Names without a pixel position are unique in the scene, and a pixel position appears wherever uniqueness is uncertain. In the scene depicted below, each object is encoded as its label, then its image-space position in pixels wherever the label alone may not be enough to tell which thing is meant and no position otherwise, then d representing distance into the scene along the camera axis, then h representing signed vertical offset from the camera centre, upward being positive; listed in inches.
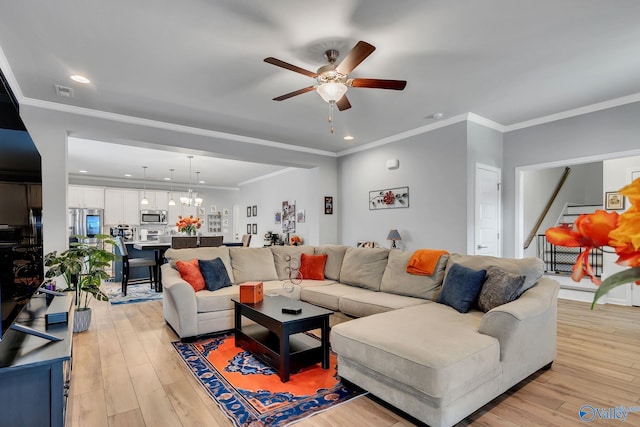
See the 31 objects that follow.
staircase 270.8 -34.3
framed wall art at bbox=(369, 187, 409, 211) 212.4 +9.0
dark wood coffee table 99.6 -43.2
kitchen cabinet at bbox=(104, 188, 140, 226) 366.0 +6.8
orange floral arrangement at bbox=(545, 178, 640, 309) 17.5 -1.5
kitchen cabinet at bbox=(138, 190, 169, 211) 392.2 +16.5
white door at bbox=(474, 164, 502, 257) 184.1 -0.3
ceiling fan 104.2 +43.2
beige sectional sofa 74.5 -33.8
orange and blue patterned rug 82.5 -49.7
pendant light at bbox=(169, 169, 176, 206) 352.2 +27.8
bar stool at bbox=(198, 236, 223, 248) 245.0 -20.8
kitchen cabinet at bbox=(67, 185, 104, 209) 345.4 +17.4
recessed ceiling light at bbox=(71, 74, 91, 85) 129.7 +53.0
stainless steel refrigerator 339.6 -8.0
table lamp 208.1 -15.0
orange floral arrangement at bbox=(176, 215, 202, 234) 270.5 -10.7
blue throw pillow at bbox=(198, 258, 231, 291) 148.9 -27.9
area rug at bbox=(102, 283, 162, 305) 204.8 -54.0
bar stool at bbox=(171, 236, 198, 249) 235.6 -20.8
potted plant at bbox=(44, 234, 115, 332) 141.6 -26.8
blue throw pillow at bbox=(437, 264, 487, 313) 108.9 -25.3
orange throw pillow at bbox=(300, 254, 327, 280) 177.8 -29.2
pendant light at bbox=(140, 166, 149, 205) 346.7 +22.1
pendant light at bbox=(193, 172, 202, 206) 333.9 +23.8
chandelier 325.1 +11.6
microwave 384.8 -4.7
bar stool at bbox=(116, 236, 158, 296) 220.7 -34.9
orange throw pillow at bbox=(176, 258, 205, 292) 145.7 -27.2
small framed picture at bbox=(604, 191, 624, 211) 197.2 +5.4
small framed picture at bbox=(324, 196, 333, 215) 257.2 +5.5
